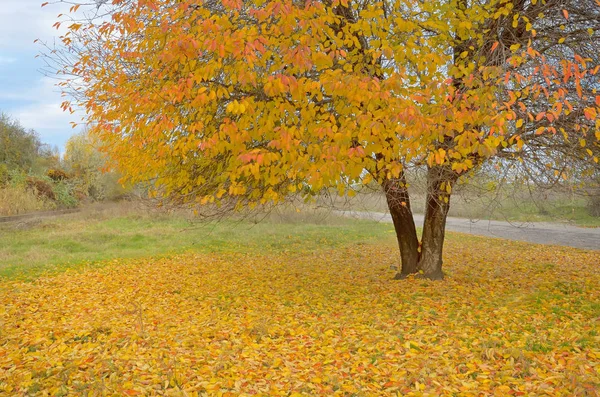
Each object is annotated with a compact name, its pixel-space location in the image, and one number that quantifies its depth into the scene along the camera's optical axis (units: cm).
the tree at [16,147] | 3183
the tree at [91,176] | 3675
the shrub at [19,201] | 2577
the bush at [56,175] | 3544
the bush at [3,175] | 2914
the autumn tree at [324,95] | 564
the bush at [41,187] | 3051
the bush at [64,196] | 3259
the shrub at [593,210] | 2622
